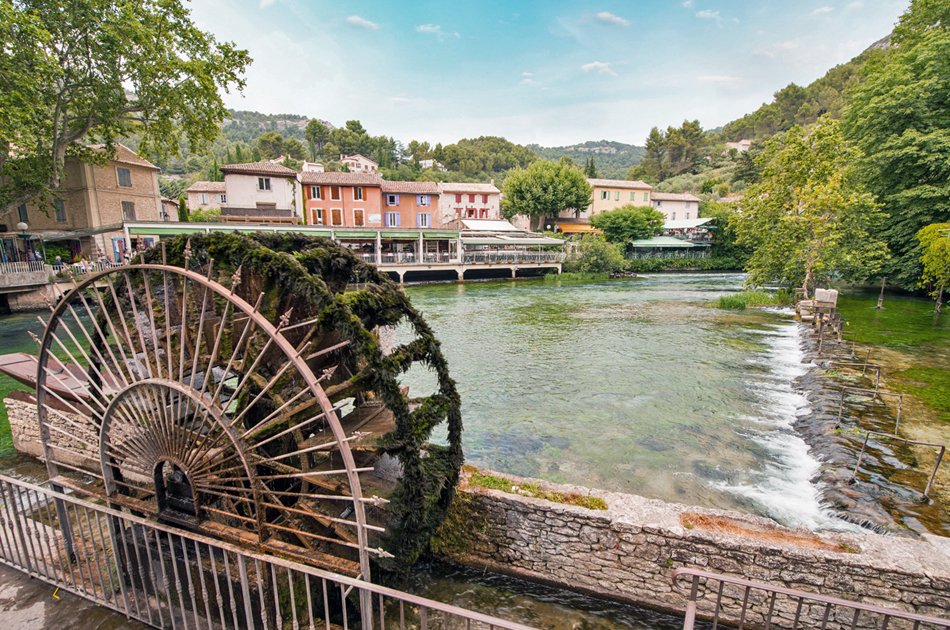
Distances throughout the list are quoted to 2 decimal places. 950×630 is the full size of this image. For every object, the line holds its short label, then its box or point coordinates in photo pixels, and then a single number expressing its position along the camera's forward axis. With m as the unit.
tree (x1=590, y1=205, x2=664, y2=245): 42.34
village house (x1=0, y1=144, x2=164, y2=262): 24.01
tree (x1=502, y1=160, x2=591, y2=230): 45.44
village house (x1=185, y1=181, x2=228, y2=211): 41.94
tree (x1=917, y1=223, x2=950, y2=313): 15.45
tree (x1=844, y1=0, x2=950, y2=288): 19.53
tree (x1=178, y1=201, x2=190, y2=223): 29.50
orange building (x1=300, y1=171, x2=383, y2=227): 36.41
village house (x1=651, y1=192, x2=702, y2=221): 54.09
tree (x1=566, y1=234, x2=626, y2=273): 36.31
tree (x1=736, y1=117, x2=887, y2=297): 19.06
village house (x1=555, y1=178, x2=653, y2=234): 52.44
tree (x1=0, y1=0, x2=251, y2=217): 13.95
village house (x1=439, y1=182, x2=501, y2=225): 46.31
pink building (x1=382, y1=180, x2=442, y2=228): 40.06
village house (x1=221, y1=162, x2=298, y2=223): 32.50
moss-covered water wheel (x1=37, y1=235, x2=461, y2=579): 3.89
